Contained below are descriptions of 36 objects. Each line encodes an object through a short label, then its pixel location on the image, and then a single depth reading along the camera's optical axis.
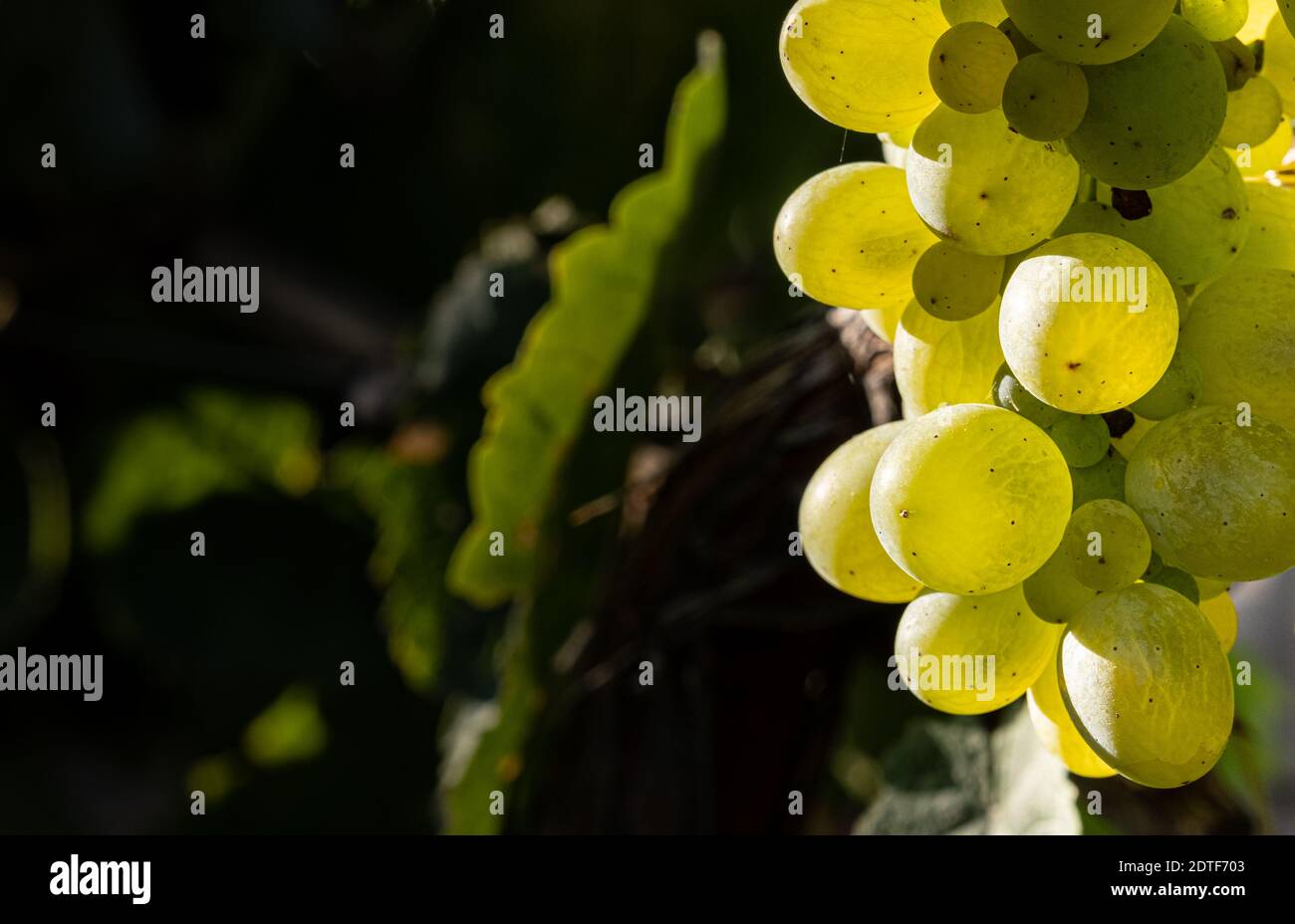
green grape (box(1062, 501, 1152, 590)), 0.36
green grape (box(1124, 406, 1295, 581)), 0.35
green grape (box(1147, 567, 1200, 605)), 0.36
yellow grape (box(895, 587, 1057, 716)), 0.36
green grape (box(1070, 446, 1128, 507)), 0.36
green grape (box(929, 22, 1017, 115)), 0.35
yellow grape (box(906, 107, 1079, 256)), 0.36
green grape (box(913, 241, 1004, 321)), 0.37
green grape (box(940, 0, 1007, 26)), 0.36
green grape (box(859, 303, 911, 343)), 0.38
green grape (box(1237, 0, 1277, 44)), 0.37
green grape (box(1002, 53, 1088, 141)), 0.35
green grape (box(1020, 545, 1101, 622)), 0.36
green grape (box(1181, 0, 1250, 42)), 0.36
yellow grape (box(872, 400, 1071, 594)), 0.35
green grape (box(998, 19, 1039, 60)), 0.36
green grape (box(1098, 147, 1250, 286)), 0.36
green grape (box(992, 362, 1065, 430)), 0.36
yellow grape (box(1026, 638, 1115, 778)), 0.37
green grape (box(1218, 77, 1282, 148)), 0.37
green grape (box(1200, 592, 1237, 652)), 0.37
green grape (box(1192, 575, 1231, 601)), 0.37
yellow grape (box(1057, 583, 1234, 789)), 0.35
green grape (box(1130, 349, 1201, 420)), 0.36
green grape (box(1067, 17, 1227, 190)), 0.35
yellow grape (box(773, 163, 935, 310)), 0.37
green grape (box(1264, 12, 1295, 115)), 0.37
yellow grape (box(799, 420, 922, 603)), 0.37
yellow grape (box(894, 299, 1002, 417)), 0.37
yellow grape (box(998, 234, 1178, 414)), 0.35
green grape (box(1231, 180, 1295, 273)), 0.37
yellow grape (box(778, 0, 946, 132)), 0.36
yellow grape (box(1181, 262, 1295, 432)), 0.36
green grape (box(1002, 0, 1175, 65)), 0.35
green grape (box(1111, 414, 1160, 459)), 0.37
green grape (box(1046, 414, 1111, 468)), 0.36
